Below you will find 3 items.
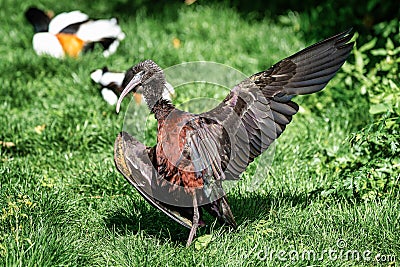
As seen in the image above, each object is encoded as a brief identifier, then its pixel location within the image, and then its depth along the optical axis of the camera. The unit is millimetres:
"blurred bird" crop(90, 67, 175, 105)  11117
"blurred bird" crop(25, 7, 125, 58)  12820
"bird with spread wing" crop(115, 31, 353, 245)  7062
